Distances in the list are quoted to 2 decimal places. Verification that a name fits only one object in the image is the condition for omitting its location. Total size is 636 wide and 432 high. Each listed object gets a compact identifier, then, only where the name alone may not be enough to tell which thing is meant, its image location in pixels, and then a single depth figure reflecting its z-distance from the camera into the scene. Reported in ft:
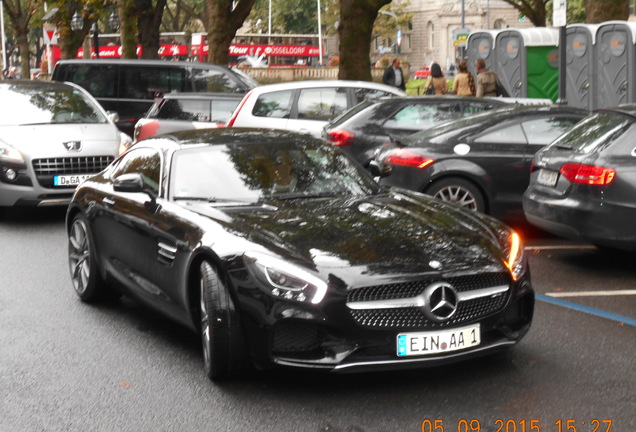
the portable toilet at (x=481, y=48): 86.79
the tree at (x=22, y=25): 167.22
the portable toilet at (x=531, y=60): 83.15
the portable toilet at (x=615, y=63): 70.74
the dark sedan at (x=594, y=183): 30.73
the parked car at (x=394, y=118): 47.06
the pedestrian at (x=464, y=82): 73.15
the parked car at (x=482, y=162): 39.86
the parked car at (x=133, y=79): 74.49
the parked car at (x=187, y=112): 60.70
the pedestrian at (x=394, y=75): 96.22
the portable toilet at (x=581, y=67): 75.61
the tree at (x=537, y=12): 122.62
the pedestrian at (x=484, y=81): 68.33
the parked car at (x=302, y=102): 54.95
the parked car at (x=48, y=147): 44.96
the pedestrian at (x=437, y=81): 81.82
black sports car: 19.29
